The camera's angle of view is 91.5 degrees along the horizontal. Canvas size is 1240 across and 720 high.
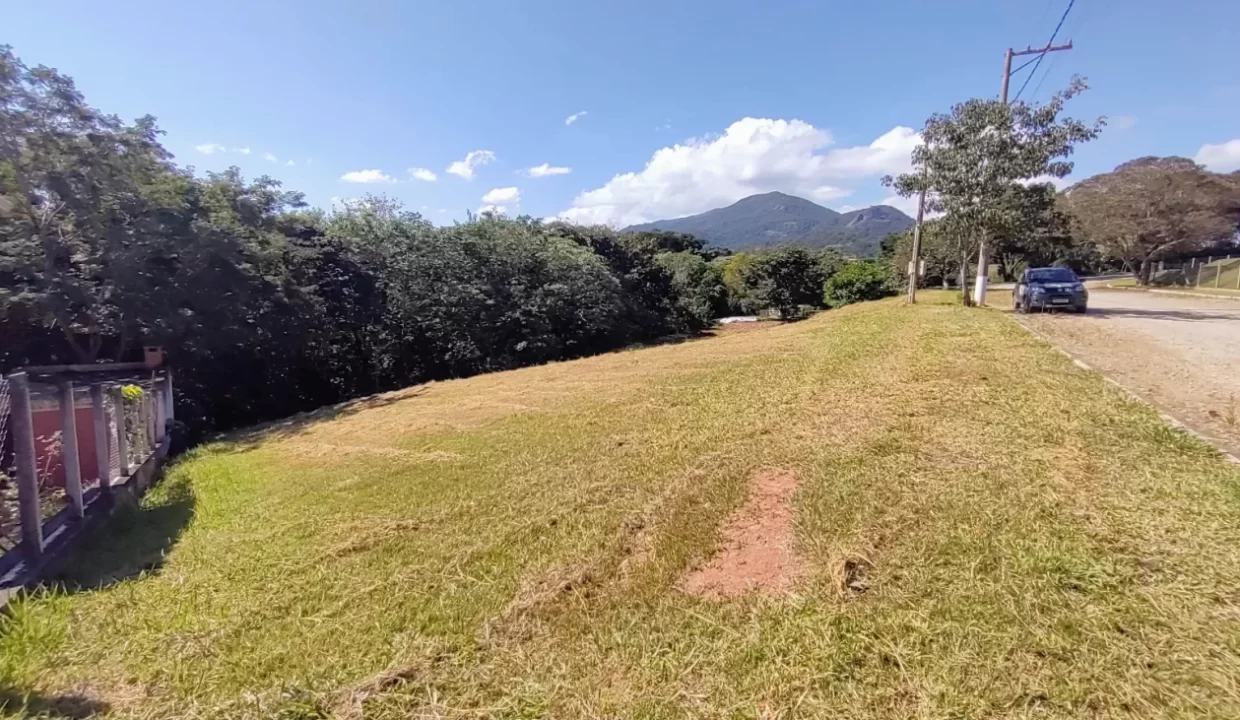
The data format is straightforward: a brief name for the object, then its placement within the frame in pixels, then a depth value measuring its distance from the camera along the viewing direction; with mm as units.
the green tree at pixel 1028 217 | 13305
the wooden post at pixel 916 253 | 15188
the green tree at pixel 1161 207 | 25938
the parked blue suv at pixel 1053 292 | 13609
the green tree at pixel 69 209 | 9508
